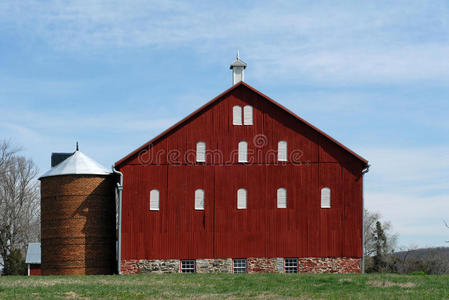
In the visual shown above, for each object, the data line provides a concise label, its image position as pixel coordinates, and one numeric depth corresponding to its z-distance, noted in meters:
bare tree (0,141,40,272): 68.62
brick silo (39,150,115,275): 39.38
